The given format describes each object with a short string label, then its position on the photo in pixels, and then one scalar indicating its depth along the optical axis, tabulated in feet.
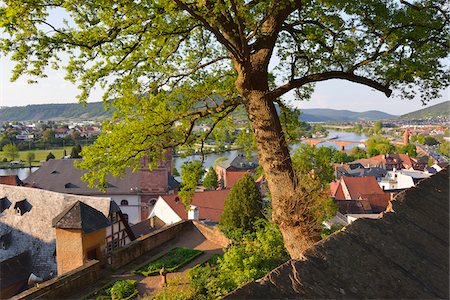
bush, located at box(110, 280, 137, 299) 29.88
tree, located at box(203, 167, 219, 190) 177.99
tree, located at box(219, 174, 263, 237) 58.44
